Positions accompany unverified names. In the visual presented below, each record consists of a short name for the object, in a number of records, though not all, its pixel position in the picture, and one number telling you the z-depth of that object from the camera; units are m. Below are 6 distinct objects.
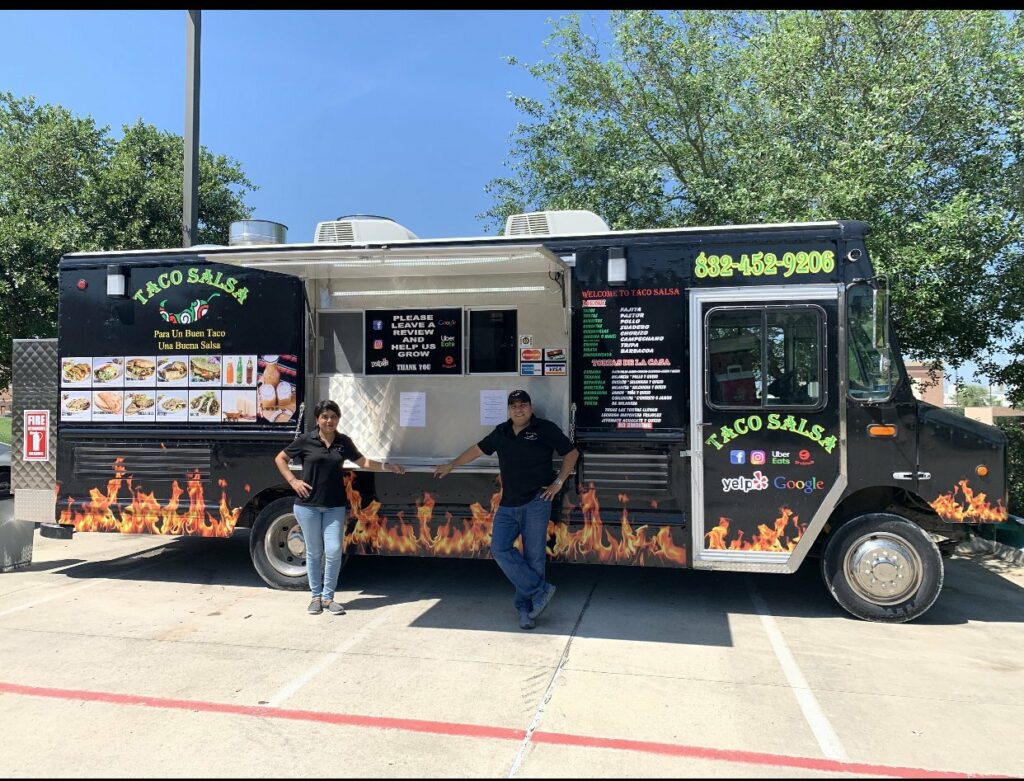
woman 5.64
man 5.43
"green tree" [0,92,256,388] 9.86
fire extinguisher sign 6.84
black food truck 5.40
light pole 8.69
